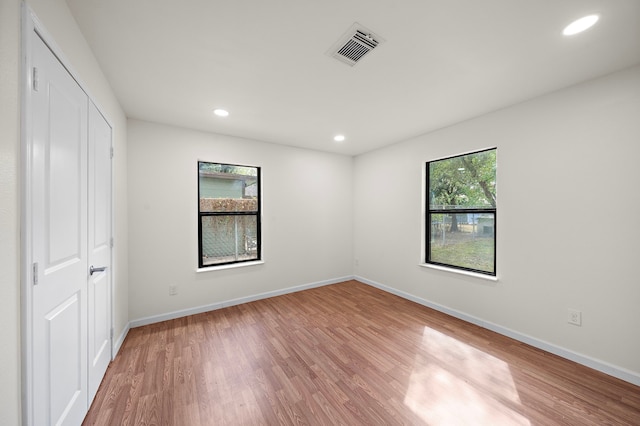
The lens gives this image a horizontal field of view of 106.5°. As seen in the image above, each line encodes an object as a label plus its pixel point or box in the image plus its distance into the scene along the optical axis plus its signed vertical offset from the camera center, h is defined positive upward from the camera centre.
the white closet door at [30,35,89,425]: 1.08 -0.16
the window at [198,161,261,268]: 3.38 -0.04
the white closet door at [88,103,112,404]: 1.69 -0.26
